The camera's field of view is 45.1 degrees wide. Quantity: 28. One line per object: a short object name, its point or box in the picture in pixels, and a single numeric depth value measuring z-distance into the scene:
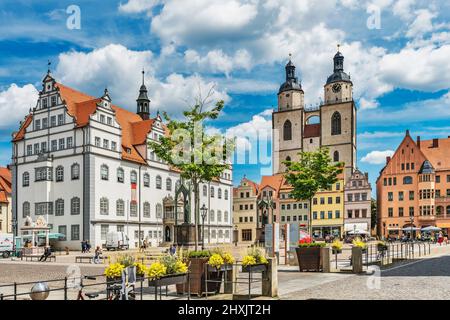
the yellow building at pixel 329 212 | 92.38
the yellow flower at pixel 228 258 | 14.91
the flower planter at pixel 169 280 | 11.76
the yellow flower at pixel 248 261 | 14.29
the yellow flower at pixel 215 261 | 14.48
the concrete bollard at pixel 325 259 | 22.39
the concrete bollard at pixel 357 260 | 21.77
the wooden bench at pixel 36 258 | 40.31
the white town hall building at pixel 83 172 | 57.75
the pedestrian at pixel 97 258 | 35.17
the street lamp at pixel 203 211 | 41.22
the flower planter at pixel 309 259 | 22.61
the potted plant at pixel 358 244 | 23.29
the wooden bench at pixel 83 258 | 36.90
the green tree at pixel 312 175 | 49.00
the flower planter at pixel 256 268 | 14.14
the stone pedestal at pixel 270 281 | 14.18
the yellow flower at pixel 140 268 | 12.18
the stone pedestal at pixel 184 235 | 43.72
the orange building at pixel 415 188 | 84.00
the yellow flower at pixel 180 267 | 12.65
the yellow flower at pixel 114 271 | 11.57
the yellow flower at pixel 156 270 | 11.85
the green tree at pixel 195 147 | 33.00
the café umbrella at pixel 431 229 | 65.68
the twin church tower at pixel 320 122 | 112.50
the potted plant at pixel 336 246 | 25.67
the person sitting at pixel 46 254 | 38.78
